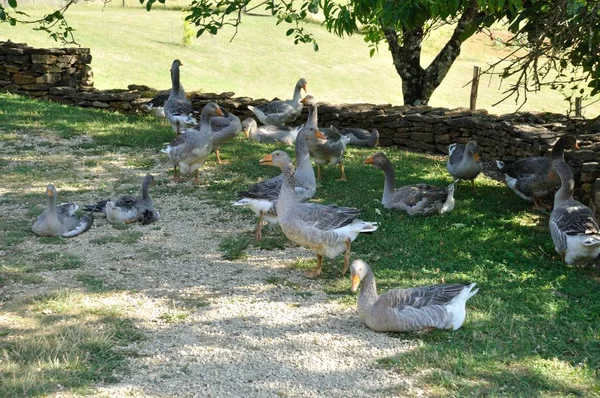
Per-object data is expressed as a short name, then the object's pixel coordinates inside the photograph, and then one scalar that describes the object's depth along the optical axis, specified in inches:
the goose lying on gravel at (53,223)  357.4
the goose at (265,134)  614.2
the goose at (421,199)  402.0
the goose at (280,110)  654.5
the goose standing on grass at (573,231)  316.5
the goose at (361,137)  615.8
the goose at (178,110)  579.5
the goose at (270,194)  366.6
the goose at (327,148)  469.4
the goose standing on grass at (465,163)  457.1
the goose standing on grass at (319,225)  307.0
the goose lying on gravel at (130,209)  386.9
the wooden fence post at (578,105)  588.9
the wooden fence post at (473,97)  721.5
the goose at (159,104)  647.8
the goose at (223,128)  528.7
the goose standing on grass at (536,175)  405.1
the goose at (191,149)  459.5
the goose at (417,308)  256.5
